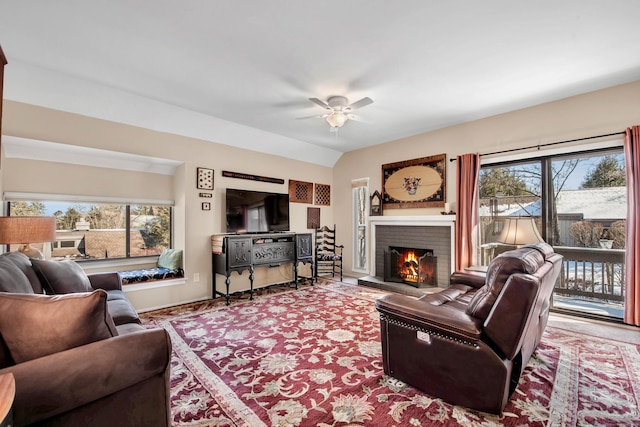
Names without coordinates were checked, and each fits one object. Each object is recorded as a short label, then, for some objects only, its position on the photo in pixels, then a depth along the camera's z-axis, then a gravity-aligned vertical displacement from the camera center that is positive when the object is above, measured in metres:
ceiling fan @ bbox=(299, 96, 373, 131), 3.32 +1.36
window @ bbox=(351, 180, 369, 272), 5.81 -0.20
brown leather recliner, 1.56 -0.76
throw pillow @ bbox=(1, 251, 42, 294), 1.79 -0.33
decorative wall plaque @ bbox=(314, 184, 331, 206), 5.97 +0.52
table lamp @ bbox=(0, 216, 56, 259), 2.29 -0.10
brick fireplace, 4.43 -0.36
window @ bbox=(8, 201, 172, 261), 3.48 -0.13
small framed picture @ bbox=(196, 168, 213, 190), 4.20 +0.62
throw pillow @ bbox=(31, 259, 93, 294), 1.98 -0.44
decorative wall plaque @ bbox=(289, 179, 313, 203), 5.45 +0.54
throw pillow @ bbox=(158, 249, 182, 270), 4.08 -0.61
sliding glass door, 3.28 +0.01
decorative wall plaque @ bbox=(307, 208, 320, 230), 5.77 +0.00
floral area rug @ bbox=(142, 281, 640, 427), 1.70 -1.24
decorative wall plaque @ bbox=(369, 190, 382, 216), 5.37 +0.27
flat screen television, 4.44 +0.12
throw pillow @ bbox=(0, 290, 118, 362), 1.11 -0.43
